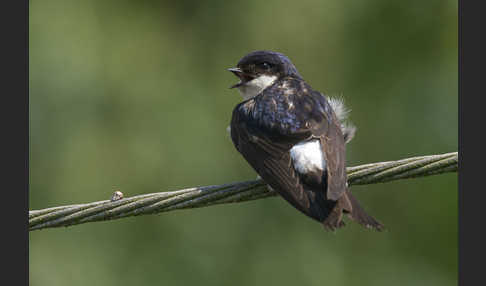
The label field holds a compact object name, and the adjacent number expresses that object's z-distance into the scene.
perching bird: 6.65
